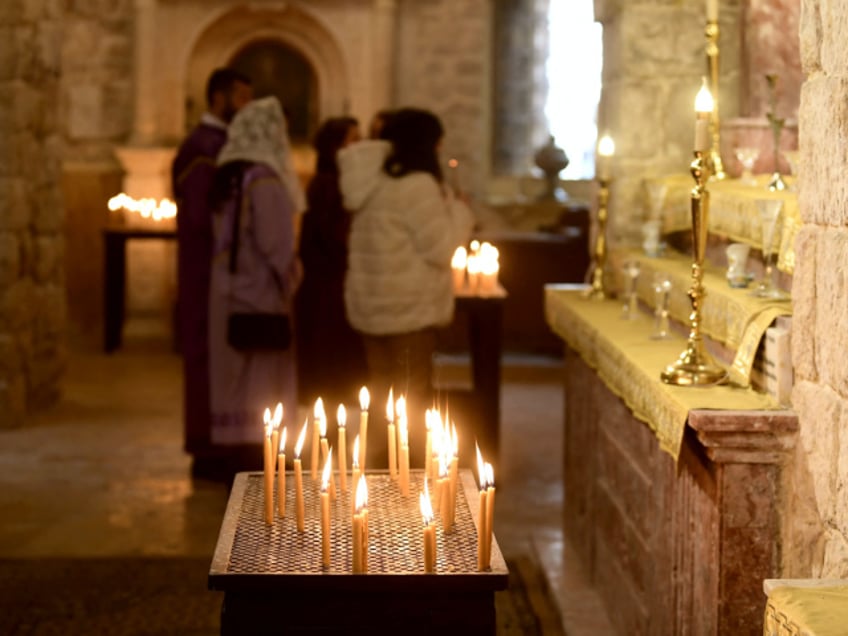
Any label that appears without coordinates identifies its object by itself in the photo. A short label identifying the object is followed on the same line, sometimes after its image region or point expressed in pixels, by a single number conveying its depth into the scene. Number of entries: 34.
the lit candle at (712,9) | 5.56
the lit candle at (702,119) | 3.89
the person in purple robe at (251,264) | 6.36
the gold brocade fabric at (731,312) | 3.92
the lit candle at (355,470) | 3.20
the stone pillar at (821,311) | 3.20
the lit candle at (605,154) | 5.94
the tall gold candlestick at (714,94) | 5.82
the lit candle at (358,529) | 2.85
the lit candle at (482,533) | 2.94
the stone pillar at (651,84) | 5.95
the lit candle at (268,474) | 3.29
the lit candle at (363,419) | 3.36
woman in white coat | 6.04
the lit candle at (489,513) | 2.94
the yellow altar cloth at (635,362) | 3.74
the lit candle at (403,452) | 3.42
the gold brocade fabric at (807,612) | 2.55
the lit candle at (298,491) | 3.24
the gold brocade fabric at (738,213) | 4.08
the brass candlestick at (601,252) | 6.09
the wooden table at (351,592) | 2.89
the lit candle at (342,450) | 3.31
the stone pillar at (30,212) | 8.25
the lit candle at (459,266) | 7.44
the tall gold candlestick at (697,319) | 3.92
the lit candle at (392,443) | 3.58
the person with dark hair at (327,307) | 7.77
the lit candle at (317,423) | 3.46
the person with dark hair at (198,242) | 6.74
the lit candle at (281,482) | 3.35
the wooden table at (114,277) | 11.20
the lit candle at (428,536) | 2.86
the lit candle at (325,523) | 2.97
